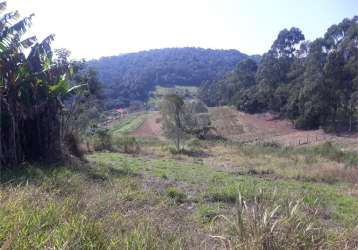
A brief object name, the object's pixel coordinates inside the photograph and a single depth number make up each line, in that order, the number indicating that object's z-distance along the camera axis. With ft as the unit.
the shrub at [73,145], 62.69
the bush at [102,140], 98.73
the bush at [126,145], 99.60
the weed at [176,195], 34.22
